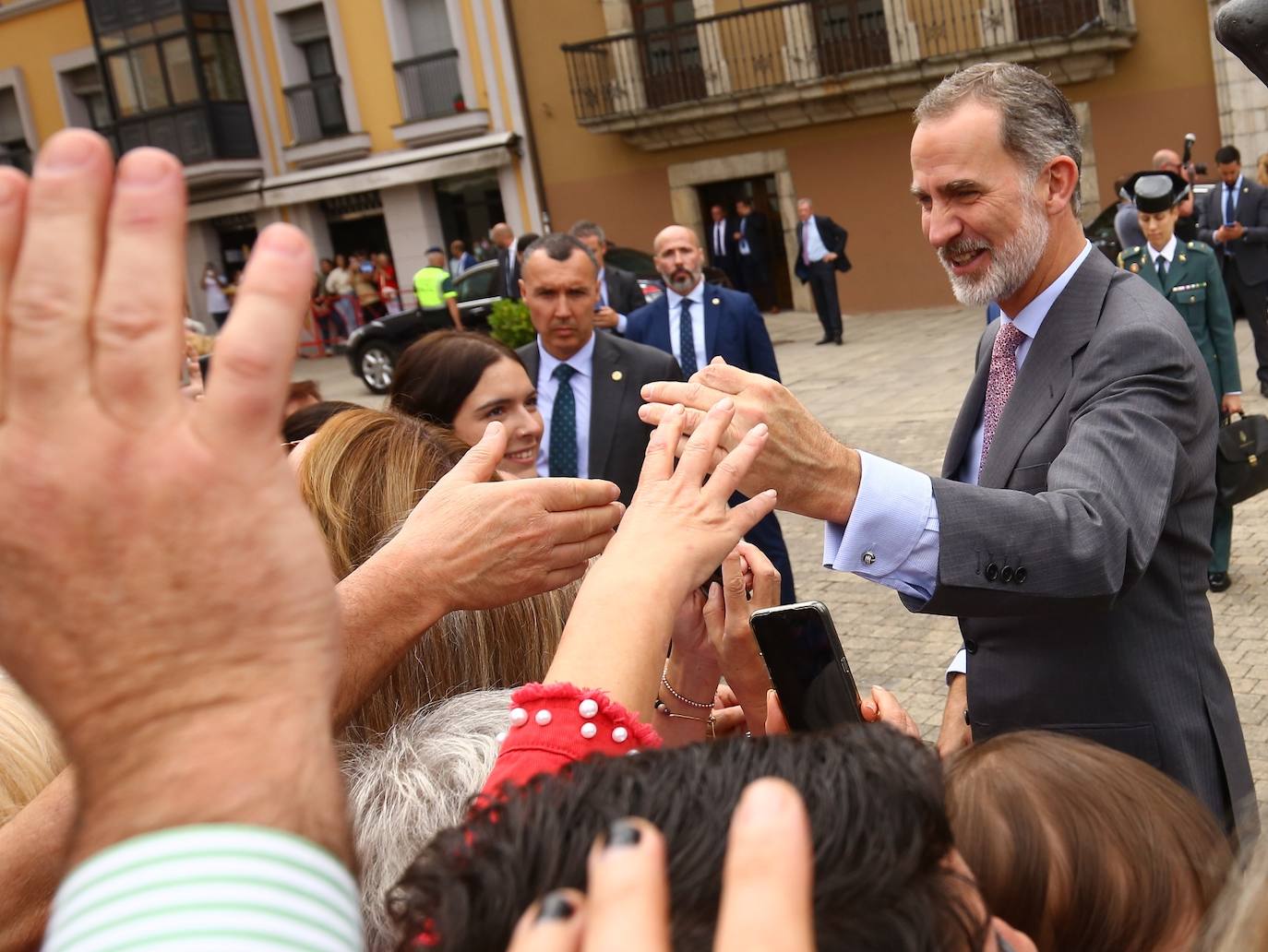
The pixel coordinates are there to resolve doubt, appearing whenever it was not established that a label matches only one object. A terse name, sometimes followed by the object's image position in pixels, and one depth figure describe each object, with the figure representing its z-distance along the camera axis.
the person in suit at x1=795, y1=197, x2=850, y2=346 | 16.11
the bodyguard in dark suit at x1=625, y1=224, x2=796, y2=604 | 6.11
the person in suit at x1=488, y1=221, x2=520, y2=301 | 10.91
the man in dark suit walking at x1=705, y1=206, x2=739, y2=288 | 20.03
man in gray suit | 1.83
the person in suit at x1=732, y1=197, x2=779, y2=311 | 19.73
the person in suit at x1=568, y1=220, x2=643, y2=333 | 8.94
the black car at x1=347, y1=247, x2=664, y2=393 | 16.78
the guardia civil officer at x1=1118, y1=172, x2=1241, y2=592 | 6.12
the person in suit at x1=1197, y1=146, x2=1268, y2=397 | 9.22
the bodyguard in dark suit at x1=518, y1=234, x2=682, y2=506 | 4.65
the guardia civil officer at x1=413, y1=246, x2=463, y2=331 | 16.80
